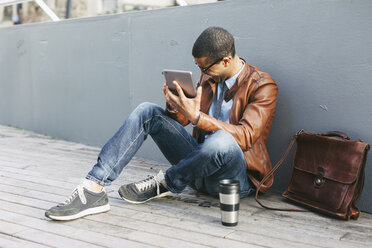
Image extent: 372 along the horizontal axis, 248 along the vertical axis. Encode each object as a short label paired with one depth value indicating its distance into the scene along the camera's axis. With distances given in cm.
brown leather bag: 217
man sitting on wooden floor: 219
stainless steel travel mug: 201
